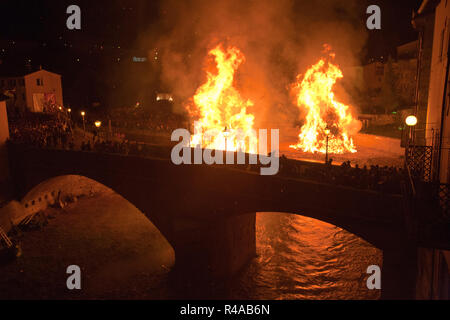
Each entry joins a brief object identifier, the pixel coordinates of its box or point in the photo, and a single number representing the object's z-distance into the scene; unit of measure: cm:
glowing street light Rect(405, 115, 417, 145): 1169
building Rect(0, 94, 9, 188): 2303
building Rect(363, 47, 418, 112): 4428
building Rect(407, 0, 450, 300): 904
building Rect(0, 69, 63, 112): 3688
